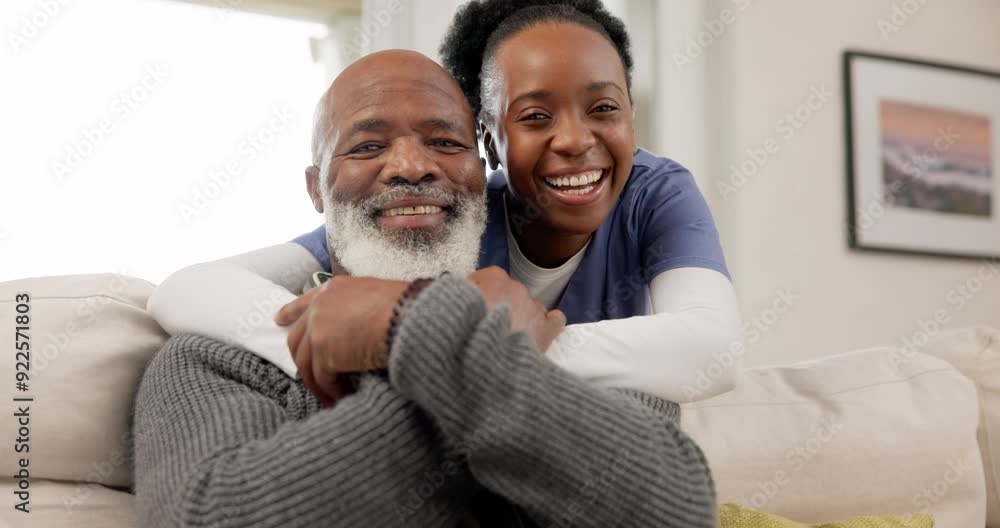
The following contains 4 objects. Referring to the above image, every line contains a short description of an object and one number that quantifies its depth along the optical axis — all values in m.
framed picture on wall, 3.46
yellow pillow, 1.27
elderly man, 0.86
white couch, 1.21
